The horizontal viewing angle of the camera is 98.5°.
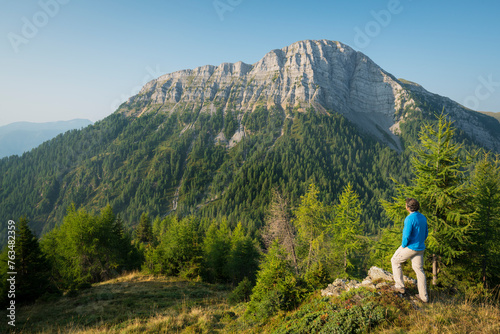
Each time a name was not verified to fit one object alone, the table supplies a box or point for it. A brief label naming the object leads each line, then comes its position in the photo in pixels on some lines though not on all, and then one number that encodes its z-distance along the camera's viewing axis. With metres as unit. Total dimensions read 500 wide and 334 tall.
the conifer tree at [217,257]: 40.09
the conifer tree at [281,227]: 23.33
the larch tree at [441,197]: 12.02
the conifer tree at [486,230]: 12.77
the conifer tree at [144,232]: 66.75
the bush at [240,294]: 18.20
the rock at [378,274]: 9.61
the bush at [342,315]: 6.50
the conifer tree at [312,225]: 22.99
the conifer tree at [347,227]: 22.55
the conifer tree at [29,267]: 18.42
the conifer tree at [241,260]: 39.91
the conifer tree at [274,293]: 10.52
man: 7.34
